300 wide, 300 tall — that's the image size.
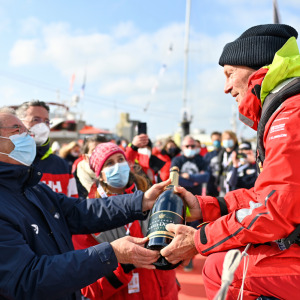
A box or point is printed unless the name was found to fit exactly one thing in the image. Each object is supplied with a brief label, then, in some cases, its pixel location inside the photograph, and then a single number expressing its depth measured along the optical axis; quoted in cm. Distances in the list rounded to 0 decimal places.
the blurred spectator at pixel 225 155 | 743
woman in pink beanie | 234
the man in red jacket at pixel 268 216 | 150
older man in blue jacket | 163
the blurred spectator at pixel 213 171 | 811
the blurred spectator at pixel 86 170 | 457
